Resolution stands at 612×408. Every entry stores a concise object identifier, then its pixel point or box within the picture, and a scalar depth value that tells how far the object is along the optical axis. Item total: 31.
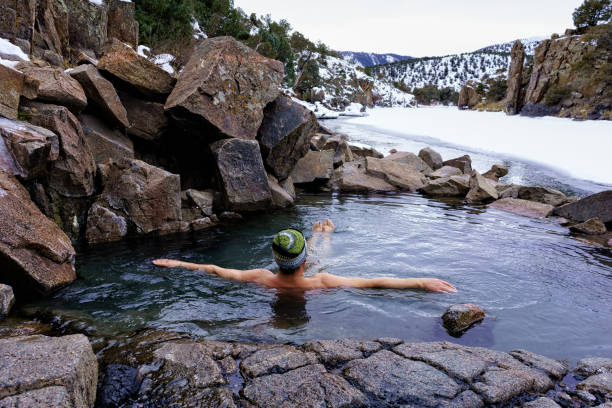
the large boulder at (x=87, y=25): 9.23
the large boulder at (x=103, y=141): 6.43
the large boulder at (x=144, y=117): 7.62
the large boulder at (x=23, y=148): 4.49
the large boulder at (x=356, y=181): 11.33
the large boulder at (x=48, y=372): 1.92
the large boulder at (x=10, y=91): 4.81
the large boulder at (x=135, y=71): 7.19
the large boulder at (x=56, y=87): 5.64
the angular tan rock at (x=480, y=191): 10.60
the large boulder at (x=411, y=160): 14.06
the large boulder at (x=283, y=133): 9.10
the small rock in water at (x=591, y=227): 7.66
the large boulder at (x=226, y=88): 7.34
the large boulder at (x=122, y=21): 10.70
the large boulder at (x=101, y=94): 6.44
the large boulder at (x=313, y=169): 10.99
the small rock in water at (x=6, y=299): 3.33
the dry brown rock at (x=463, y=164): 14.33
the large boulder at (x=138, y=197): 6.06
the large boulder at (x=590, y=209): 8.13
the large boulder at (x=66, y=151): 5.30
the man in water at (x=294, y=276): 4.02
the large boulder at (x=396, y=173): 12.01
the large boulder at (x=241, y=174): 7.48
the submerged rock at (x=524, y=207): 9.23
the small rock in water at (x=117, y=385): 2.41
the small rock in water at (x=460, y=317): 3.62
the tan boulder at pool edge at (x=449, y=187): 11.35
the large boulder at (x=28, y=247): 3.71
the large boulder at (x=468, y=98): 70.94
